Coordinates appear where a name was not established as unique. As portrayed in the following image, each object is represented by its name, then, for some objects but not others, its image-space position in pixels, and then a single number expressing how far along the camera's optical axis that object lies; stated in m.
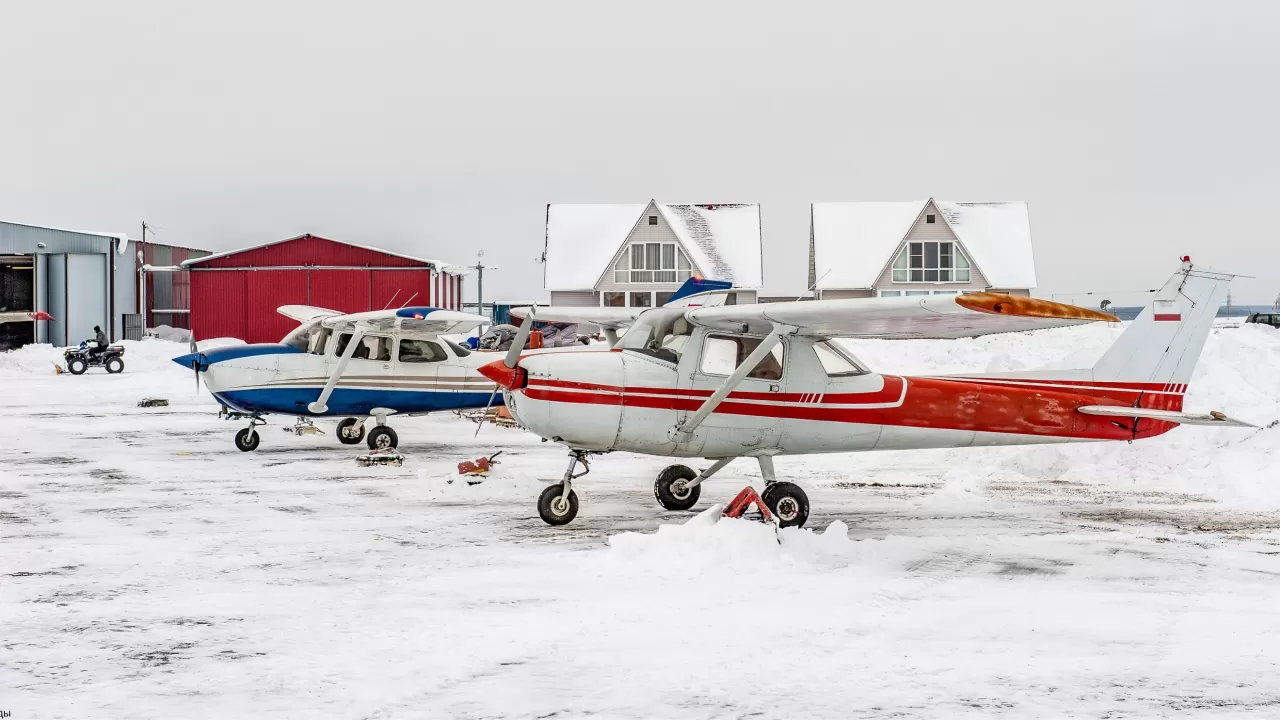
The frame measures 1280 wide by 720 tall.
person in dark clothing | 34.09
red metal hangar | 44.78
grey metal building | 44.75
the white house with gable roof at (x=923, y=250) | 50.41
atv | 33.88
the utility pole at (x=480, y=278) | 52.74
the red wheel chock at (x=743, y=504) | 9.44
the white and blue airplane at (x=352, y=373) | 15.88
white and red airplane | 9.70
